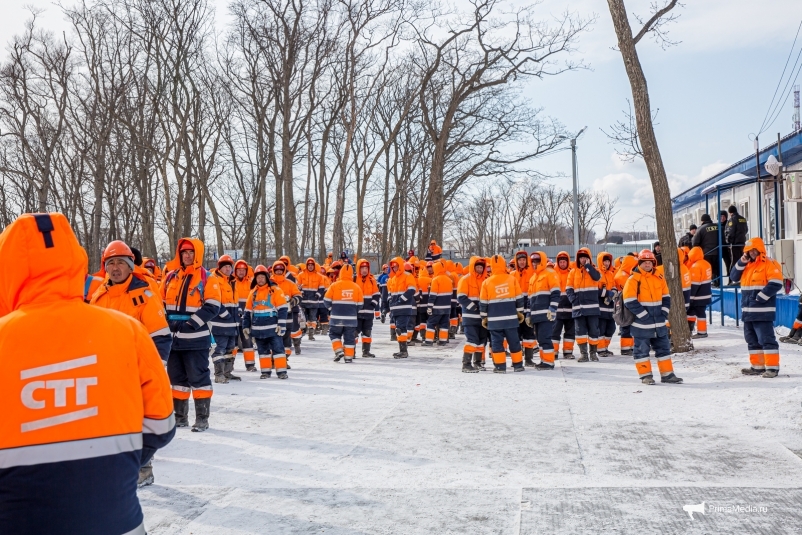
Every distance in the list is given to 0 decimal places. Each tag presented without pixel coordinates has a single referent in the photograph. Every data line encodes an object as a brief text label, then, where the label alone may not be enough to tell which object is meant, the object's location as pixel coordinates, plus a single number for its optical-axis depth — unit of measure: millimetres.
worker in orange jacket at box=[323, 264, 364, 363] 15219
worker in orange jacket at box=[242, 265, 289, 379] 12977
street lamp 32312
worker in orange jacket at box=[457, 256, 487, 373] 13617
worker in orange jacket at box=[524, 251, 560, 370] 13617
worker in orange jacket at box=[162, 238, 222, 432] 8375
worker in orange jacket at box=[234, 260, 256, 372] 14445
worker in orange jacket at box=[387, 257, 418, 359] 16234
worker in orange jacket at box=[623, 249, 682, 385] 11344
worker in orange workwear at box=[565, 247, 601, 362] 14766
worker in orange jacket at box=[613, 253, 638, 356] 15555
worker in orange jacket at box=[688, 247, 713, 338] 16922
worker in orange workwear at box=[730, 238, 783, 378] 11266
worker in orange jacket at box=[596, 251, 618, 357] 15641
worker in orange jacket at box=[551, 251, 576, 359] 15172
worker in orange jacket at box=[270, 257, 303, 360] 16016
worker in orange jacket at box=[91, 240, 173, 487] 6527
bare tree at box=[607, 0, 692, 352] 14555
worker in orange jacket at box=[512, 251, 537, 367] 14266
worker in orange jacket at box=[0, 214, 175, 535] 2721
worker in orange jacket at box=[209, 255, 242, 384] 12546
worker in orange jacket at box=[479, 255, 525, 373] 13086
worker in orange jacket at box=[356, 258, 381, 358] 16703
